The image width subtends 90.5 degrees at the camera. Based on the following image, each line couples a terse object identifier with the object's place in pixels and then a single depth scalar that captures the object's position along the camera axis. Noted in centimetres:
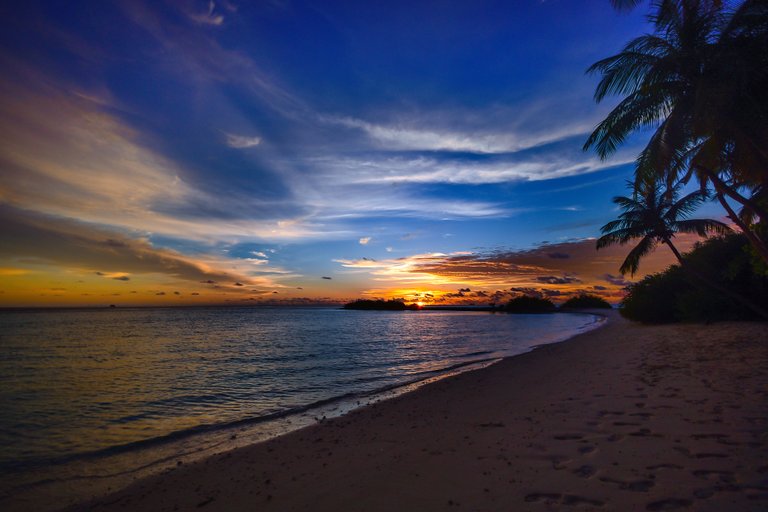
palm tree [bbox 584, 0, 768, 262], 907
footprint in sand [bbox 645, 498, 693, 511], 385
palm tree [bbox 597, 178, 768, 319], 2375
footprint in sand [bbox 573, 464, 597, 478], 475
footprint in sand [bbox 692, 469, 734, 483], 434
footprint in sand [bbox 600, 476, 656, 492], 428
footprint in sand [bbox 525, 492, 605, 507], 409
